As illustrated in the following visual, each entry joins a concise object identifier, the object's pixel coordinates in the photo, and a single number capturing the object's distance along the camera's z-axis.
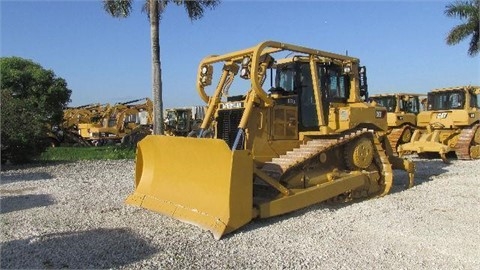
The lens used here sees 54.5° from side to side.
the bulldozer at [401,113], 17.88
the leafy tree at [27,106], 14.76
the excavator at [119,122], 25.83
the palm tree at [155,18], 16.98
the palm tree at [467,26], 26.97
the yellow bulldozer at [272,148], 6.65
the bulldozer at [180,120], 26.03
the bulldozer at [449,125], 15.96
